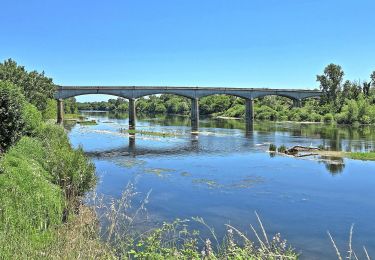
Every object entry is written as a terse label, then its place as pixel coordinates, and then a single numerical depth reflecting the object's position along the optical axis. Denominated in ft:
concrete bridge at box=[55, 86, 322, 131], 337.11
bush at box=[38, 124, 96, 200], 60.38
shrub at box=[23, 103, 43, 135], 92.94
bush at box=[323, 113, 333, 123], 370.32
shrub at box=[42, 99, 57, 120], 237.10
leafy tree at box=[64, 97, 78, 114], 549.13
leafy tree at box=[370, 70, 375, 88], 437.99
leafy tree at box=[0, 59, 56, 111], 185.78
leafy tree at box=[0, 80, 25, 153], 59.31
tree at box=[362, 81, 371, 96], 430.20
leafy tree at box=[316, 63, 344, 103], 409.69
